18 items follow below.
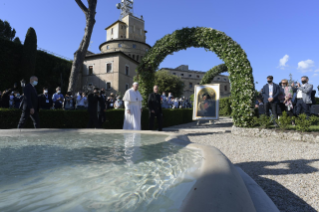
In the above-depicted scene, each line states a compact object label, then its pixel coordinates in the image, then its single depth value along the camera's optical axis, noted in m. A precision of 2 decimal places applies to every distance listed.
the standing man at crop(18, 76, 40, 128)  5.33
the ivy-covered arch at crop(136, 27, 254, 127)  7.38
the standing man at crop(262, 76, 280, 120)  7.43
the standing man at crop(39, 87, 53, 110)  8.51
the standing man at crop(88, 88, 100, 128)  7.12
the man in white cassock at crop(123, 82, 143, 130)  7.00
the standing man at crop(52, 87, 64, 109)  11.08
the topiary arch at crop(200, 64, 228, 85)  14.13
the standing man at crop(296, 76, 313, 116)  7.13
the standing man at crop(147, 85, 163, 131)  7.57
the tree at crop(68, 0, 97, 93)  13.47
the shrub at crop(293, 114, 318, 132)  5.68
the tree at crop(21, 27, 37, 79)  21.17
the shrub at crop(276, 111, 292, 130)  6.05
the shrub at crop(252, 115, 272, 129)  6.62
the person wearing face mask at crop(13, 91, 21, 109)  11.34
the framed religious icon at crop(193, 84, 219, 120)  9.88
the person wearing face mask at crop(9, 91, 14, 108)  11.91
